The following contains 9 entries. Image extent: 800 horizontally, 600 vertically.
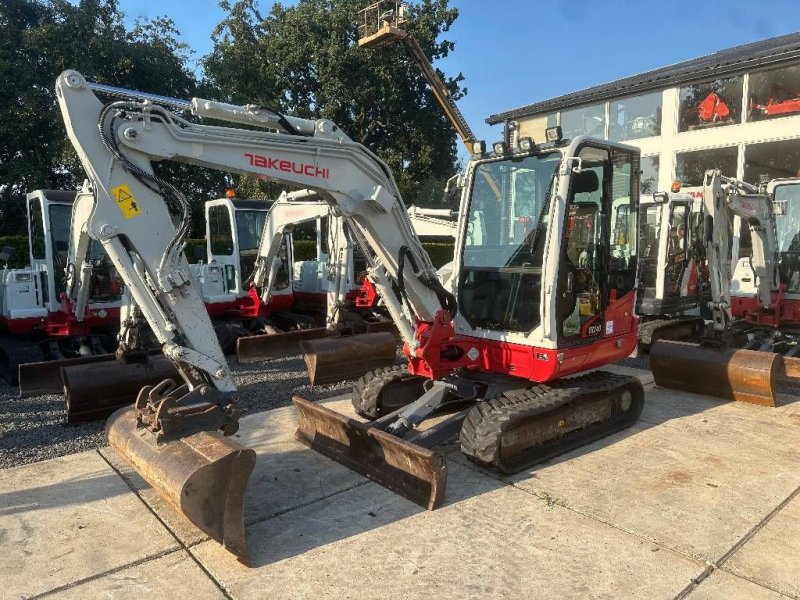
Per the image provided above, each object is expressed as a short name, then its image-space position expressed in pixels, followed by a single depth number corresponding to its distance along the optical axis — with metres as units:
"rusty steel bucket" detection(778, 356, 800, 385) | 6.93
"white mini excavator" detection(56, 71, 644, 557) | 3.84
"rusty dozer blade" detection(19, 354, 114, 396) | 7.09
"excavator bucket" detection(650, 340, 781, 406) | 6.48
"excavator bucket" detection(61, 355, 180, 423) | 6.03
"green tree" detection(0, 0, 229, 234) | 17.00
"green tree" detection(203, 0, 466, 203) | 22.81
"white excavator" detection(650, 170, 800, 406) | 6.68
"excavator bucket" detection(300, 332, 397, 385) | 7.75
